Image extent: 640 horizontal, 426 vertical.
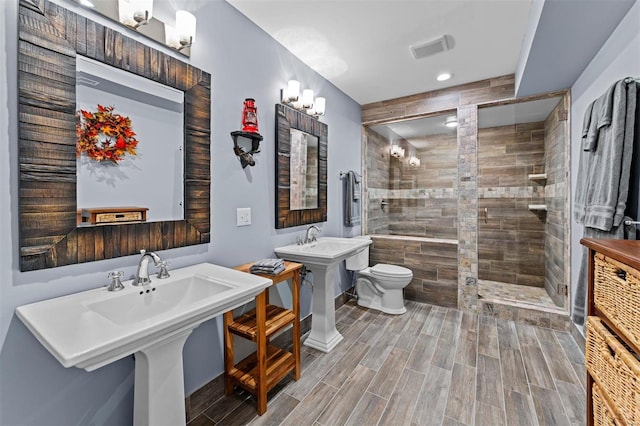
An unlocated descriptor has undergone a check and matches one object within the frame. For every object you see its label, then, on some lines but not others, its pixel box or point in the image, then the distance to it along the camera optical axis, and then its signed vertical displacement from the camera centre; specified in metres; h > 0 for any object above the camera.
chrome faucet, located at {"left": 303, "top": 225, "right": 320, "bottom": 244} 2.49 -0.28
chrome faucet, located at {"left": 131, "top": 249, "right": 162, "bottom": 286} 1.24 -0.30
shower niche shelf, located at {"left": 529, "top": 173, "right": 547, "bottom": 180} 3.28 +0.41
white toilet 2.89 -0.82
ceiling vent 2.16 +1.31
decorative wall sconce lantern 1.83 +0.47
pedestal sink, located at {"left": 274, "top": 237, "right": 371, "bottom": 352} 2.10 -0.69
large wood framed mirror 1.03 +0.27
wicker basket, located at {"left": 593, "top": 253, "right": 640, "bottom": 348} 0.87 -0.30
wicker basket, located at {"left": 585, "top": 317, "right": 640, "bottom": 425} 0.84 -0.56
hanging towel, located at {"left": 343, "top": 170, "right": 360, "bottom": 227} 3.15 +0.11
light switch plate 1.87 -0.08
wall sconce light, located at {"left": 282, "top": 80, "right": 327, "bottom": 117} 2.21 +0.90
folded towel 1.71 -0.39
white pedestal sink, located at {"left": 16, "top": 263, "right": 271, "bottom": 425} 0.79 -0.40
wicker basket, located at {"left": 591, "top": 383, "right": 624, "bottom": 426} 0.99 -0.77
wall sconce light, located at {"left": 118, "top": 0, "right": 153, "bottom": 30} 1.26 +0.88
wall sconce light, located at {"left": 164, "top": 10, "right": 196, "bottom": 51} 1.43 +0.90
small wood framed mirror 2.22 +0.33
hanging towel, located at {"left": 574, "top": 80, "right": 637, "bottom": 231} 1.46 +0.31
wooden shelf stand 1.55 -0.87
